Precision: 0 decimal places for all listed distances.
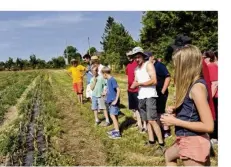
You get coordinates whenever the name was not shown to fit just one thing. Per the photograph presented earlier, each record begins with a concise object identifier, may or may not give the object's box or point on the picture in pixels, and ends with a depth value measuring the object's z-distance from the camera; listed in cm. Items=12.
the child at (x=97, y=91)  549
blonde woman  188
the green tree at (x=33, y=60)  5686
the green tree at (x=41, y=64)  5535
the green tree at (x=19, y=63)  5476
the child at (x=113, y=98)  465
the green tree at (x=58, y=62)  5407
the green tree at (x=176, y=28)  1455
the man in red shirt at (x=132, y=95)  501
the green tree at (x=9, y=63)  5153
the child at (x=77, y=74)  788
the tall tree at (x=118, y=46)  2531
